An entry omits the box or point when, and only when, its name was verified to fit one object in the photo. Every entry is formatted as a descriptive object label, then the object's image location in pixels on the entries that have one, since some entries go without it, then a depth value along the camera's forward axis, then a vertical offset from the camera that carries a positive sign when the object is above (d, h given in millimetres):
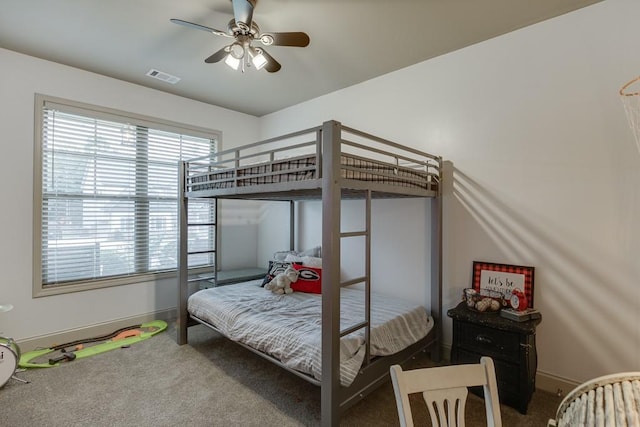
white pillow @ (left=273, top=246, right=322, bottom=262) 3471 -442
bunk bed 1708 -248
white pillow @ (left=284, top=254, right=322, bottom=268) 3186 -474
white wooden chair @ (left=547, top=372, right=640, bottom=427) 668 -434
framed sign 2246 -477
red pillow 3018 -652
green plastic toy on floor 2582 -1222
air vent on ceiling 3072 +1435
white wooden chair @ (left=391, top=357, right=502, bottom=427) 1018 -581
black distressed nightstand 1947 -894
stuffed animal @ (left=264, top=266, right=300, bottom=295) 2968 -652
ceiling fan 1922 +1196
